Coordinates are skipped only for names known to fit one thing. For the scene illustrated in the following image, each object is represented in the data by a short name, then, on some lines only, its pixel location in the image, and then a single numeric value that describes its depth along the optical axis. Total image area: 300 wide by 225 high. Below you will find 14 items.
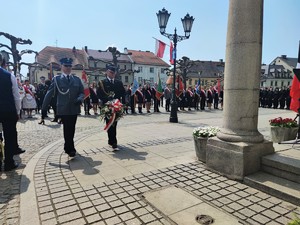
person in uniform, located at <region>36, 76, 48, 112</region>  15.72
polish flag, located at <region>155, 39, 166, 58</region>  13.02
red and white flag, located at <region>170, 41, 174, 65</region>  12.45
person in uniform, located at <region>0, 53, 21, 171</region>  4.58
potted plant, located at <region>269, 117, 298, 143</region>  6.20
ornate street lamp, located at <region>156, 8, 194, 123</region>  10.72
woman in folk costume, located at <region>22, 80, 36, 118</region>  12.90
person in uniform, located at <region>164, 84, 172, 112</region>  16.81
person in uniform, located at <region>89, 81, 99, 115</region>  15.11
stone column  3.91
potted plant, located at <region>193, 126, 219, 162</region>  4.74
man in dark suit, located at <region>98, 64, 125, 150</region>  6.12
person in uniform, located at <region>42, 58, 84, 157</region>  5.31
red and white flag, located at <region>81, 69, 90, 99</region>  14.29
